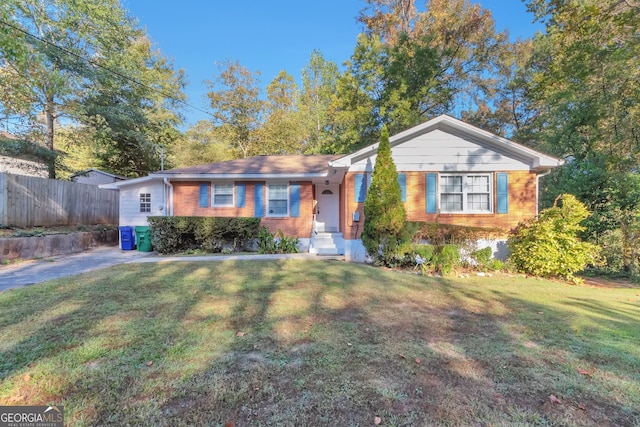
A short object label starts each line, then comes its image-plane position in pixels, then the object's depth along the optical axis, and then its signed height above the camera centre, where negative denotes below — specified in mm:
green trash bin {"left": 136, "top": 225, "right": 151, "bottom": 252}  10961 -963
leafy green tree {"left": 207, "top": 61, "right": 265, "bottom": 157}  24703 +9139
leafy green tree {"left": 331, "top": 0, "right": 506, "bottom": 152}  17609 +9473
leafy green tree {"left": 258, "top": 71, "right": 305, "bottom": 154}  24062 +7601
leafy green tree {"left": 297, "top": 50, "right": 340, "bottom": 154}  23962 +9815
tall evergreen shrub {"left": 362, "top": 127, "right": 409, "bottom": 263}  8078 +49
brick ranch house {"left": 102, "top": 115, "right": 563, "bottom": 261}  9688 +1201
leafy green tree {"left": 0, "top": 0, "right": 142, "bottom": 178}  11727 +6752
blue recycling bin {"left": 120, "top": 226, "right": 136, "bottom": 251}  11336 -1000
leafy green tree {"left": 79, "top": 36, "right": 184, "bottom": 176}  15320 +5787
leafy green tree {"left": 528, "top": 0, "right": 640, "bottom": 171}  9375 +5238
